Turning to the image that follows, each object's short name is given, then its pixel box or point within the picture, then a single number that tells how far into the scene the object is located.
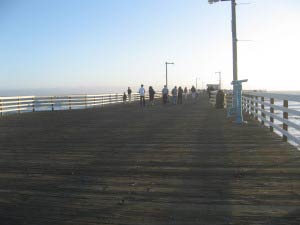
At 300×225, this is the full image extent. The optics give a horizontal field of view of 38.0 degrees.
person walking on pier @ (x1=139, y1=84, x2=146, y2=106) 35.97
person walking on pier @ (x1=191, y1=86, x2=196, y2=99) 57.79
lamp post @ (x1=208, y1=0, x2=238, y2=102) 18.61
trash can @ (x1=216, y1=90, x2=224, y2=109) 28.64
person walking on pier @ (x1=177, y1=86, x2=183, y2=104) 41.00
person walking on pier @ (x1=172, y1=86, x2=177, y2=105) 39.38
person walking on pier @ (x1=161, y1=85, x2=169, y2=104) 39.34
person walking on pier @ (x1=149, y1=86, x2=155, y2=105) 39.41
